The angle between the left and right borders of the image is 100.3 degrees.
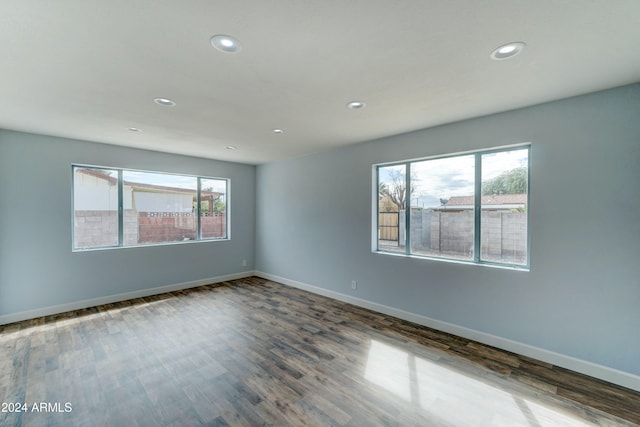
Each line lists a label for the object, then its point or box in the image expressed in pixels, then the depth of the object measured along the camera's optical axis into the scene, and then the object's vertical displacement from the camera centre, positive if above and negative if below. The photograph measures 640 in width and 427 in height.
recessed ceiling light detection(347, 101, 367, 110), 2.65 +1.10
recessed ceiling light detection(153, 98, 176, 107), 2.59 +1.09
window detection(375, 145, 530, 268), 2.93 +0.08
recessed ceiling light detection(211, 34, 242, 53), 1.65 +1.08
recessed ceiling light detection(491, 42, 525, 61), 1.73 +1.09
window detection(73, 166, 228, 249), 4.18 +0.07
